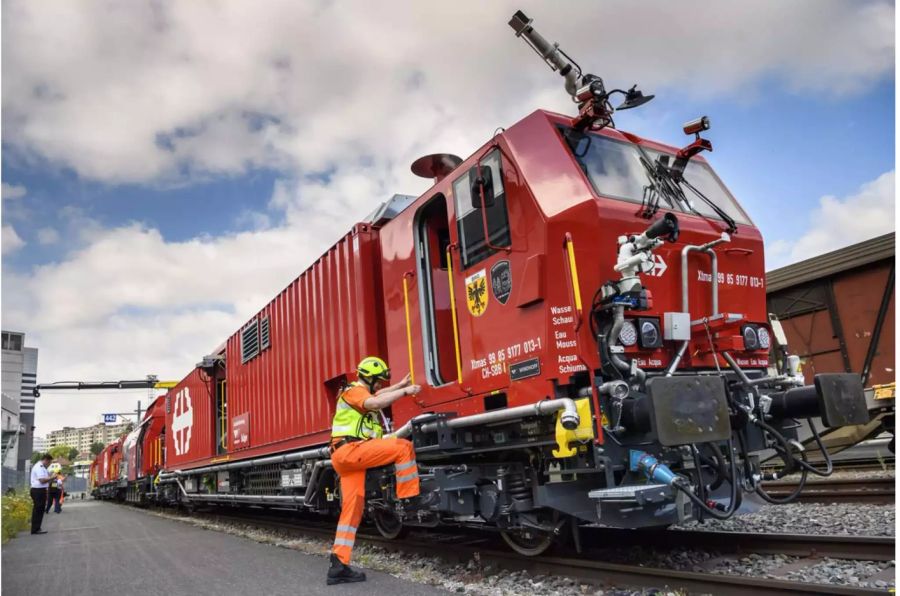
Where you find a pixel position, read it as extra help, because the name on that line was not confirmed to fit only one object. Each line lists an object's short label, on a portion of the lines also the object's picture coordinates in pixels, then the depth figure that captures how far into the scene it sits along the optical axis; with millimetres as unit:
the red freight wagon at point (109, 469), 24477
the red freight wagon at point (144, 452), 17062
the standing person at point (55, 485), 15027
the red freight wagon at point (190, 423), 12188
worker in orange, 5082
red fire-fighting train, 4203
